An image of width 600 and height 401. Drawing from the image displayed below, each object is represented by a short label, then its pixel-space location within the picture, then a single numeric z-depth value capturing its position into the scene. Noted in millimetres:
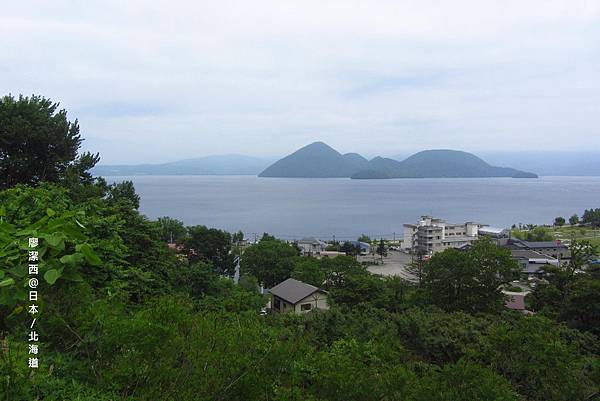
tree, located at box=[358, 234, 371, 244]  48141
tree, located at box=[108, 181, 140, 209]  15172
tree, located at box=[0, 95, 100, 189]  11258
